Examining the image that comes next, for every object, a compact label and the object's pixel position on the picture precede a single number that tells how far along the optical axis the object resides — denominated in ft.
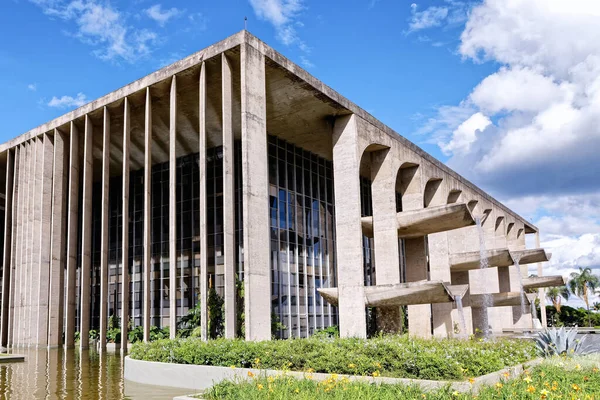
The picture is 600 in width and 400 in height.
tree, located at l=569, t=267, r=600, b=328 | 260.62
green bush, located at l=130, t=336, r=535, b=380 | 34.40
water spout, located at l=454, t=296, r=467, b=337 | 83.70
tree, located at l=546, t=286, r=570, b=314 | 251.80
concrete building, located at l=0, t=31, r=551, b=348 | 67.72
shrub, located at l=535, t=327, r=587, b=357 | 44.24
